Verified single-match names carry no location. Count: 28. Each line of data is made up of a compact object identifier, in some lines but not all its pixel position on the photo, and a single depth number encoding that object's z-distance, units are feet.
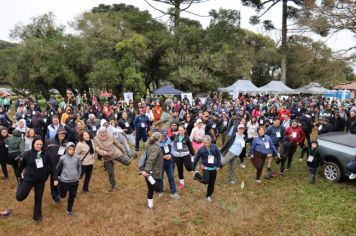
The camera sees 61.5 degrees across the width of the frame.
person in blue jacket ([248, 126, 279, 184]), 24.62
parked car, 23.95
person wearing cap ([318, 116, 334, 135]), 31.69
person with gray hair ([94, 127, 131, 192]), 21.97
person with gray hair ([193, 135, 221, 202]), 20.24
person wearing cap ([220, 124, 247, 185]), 24.26
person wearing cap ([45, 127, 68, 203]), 20.78
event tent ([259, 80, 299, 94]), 87.04
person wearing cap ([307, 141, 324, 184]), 25.05
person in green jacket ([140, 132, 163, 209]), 19.01
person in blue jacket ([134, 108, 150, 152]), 35.24
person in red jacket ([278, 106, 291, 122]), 37.21
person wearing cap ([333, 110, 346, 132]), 33.83
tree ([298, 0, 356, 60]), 54.44
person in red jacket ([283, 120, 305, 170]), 27.53
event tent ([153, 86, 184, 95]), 77.97
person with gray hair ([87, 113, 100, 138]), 31.29
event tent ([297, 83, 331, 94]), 110.42
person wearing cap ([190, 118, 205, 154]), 25.58
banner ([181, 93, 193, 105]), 71.60
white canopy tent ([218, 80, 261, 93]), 84.94
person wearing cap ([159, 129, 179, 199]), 21.40
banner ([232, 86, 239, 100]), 73.91
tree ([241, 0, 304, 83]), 98.73
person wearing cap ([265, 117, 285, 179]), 27.68
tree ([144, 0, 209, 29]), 100.37
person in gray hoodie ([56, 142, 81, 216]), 18.22
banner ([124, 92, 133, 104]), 69.05
